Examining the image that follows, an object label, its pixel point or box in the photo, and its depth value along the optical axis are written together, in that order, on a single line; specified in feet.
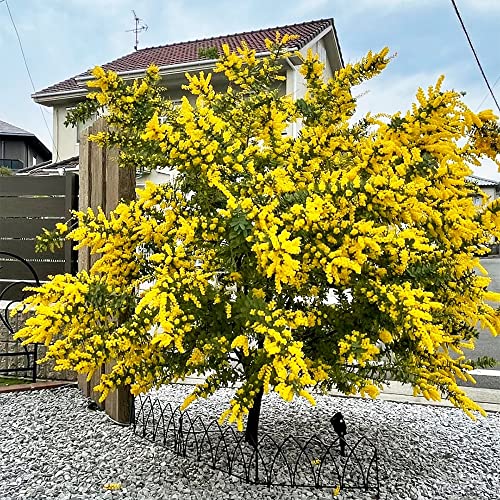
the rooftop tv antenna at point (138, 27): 43.81
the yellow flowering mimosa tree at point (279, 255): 7.02
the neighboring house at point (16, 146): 75.36
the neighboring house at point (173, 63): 34.45
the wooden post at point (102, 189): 10.87
